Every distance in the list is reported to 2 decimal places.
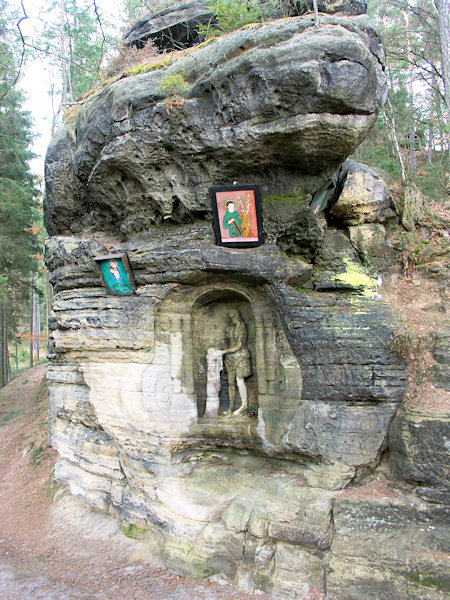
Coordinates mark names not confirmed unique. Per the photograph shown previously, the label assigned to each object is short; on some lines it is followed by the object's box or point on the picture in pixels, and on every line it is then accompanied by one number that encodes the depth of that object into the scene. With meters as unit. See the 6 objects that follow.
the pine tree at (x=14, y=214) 16.28
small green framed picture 7.92
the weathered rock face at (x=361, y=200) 8.63
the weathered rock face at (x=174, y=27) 9.88
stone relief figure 8.42
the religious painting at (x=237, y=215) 7.31
